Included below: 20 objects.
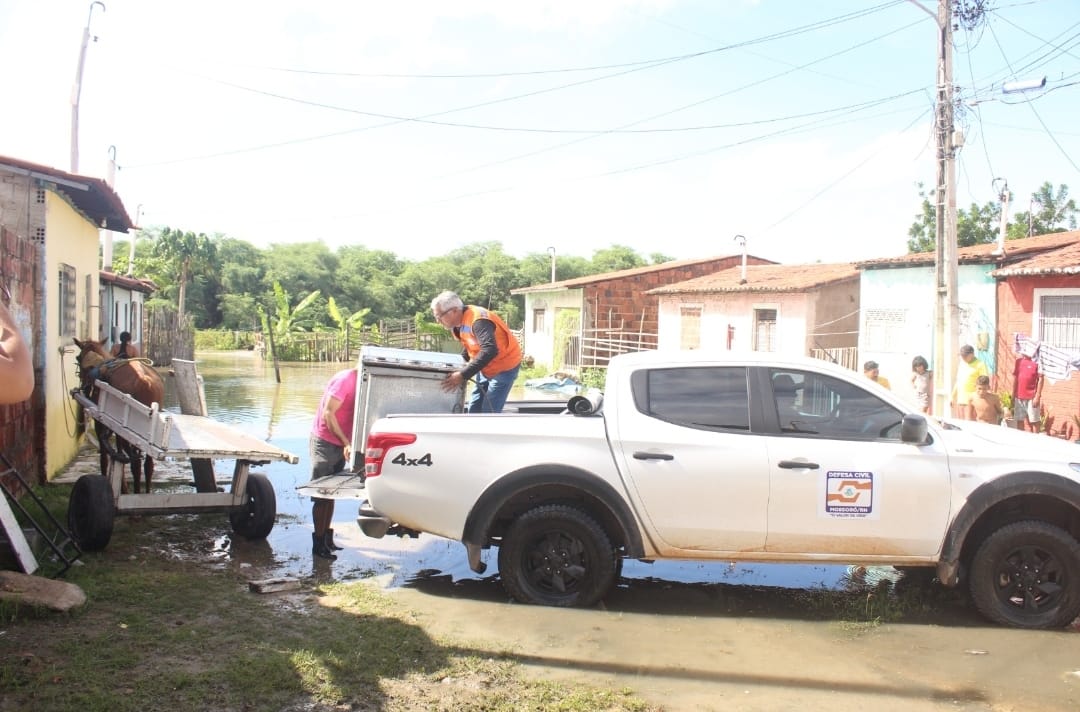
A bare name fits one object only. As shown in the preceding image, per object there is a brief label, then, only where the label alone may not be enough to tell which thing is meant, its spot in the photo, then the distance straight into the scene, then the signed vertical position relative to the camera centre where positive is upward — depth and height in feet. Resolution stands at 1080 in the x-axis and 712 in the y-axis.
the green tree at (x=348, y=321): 135.95 +2.80
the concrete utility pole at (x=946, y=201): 46.70 +8.05
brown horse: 24.49 -1.25
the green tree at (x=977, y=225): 112.37 +15.96
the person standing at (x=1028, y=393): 50.16 -2.56
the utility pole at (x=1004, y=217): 57.16 +8.90
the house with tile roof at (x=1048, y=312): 50.49 +2.24
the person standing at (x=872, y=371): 38.68 -1.08
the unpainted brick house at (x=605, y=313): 102.94 +3.68
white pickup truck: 17.92 -2.93
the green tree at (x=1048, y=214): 117.60 +18.76
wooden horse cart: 21.38 -3.64
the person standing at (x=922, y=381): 42.11 -1.69
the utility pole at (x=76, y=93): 68.49 +19.19
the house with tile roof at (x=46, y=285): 28.66 +1.80
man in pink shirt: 22.86 -2.66
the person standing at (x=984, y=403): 37.55 -2.34
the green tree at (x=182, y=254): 146.00 +14.24
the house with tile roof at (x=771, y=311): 77.92 +3.25
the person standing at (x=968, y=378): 39.68 -1.35
